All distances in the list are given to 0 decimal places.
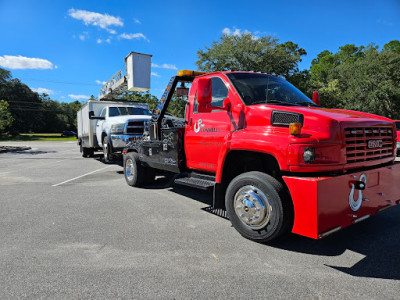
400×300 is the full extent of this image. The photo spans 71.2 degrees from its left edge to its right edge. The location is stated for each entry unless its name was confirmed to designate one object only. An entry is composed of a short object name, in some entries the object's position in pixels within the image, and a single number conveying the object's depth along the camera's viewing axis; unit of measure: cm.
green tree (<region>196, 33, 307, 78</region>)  2523
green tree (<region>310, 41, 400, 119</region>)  2912
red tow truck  293
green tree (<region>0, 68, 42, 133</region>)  5738
